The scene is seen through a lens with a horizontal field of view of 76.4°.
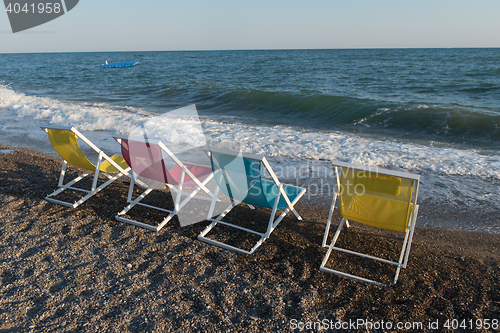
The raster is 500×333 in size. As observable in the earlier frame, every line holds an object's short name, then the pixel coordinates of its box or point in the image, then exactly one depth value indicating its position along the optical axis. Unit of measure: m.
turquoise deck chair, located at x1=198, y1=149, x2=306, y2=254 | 3.26
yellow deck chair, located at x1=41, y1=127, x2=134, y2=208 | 4.20
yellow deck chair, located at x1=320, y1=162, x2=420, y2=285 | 2.88
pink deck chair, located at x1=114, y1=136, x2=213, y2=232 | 3.75
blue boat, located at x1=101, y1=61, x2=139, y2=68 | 46.28
